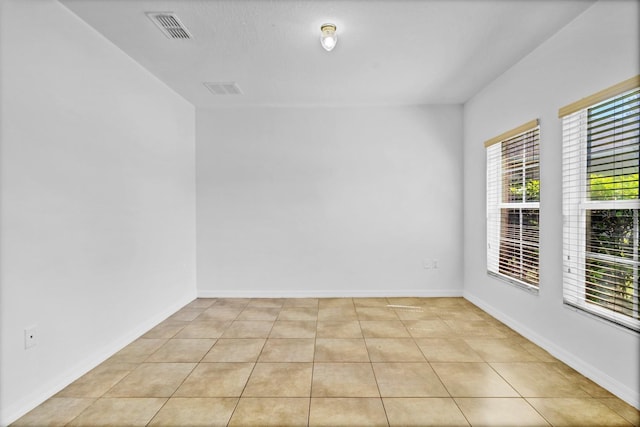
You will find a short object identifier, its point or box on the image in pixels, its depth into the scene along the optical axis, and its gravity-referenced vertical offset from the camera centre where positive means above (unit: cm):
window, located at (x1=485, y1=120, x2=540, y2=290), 296 +7
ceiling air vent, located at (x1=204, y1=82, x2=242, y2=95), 368 +144
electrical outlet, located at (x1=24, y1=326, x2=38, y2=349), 198 -77
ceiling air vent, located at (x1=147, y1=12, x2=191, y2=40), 237 +144
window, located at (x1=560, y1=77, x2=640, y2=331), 201 +5
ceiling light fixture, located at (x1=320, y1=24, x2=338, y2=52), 248 +137
